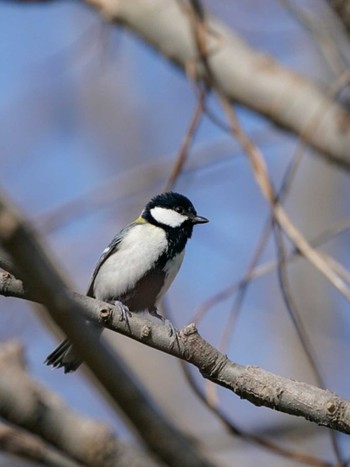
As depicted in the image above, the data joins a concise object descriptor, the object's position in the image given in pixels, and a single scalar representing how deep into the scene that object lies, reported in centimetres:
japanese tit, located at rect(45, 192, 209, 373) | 630
